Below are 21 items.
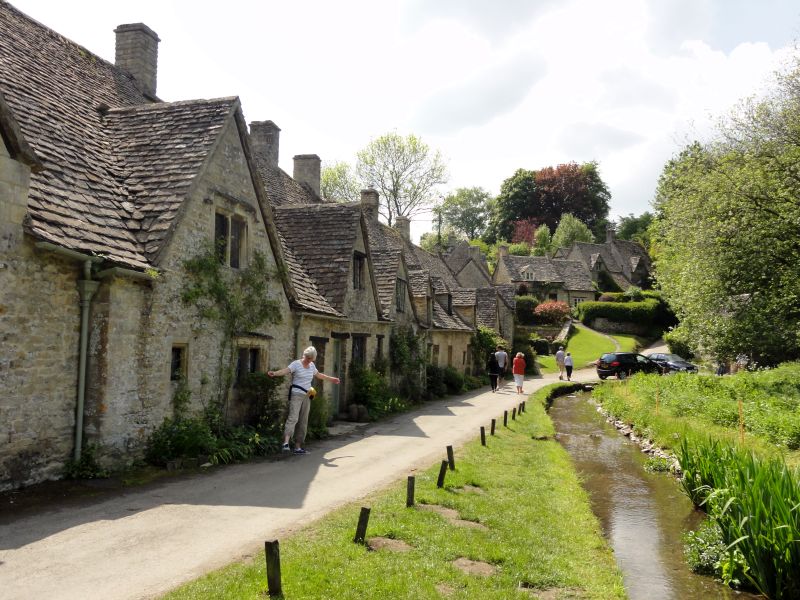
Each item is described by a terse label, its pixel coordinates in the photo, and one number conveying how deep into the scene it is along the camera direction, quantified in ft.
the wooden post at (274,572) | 17.87
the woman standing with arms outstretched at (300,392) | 40.01
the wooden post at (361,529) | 23.17
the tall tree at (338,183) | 195.93
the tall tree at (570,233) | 283.18
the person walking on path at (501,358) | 107.17
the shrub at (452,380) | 97.60
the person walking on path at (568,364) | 117.80
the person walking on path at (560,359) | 126.72
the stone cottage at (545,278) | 224.74
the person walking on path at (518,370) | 93.61
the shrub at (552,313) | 190.60
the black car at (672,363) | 135.33
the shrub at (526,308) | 196.02
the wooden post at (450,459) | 36.24
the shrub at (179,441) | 34.19
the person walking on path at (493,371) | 101.19
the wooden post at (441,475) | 32.73
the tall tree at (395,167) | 195.00
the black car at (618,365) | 122.01
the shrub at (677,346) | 166.11
